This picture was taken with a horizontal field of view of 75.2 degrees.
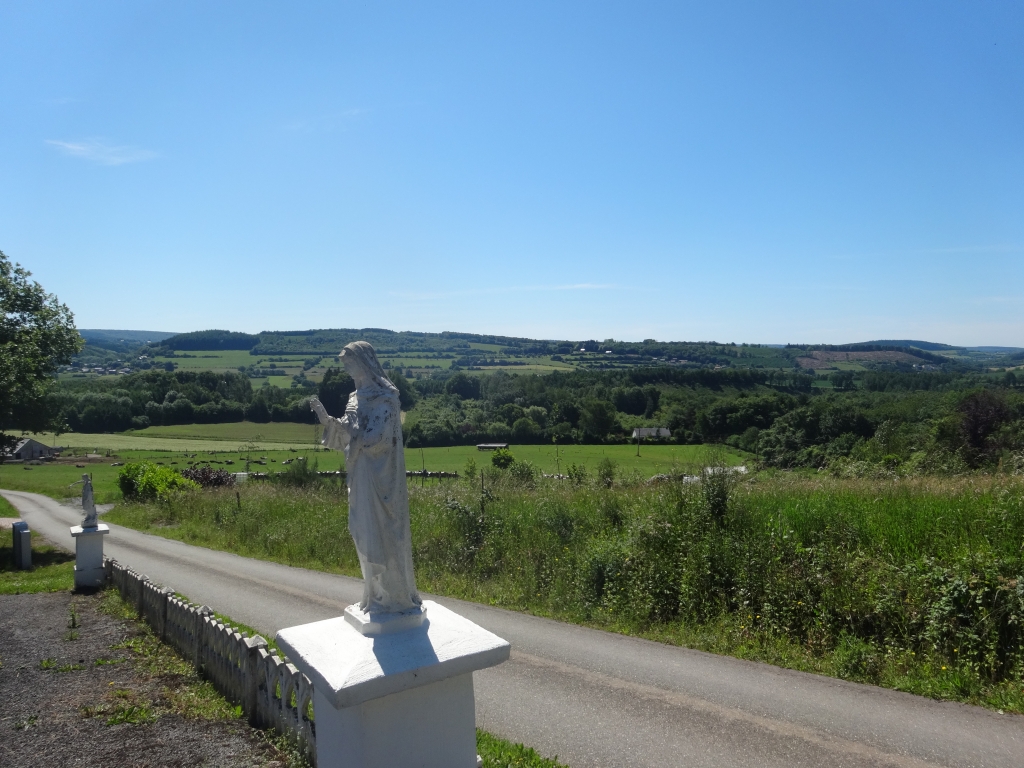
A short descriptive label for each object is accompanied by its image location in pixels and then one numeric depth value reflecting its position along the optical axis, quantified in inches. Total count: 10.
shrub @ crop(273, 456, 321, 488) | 1020.5
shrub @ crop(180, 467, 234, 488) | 1142.3
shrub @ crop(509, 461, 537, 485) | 700.7
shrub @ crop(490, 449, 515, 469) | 1047.1
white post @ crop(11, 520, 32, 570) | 656.4
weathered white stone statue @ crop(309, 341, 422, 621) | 148.2
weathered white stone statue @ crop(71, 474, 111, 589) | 494.0
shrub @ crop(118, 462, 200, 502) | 1067.3
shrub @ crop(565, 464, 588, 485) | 660.1
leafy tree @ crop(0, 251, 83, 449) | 671.8
